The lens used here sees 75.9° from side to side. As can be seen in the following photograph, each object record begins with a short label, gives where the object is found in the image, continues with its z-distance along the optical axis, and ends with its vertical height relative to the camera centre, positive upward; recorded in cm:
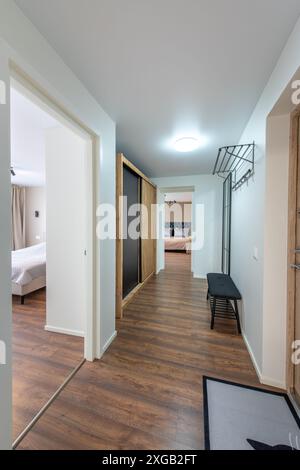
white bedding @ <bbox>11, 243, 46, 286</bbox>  314 -66
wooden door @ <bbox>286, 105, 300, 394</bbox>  145 -6
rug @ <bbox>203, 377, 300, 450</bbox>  115 -128
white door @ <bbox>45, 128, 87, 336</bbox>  225 -5
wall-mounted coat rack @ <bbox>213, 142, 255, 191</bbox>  199 +80
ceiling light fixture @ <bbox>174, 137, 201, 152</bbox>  252 +115
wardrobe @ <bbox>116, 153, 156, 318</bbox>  263 -3
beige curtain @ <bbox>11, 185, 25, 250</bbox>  613 +35
